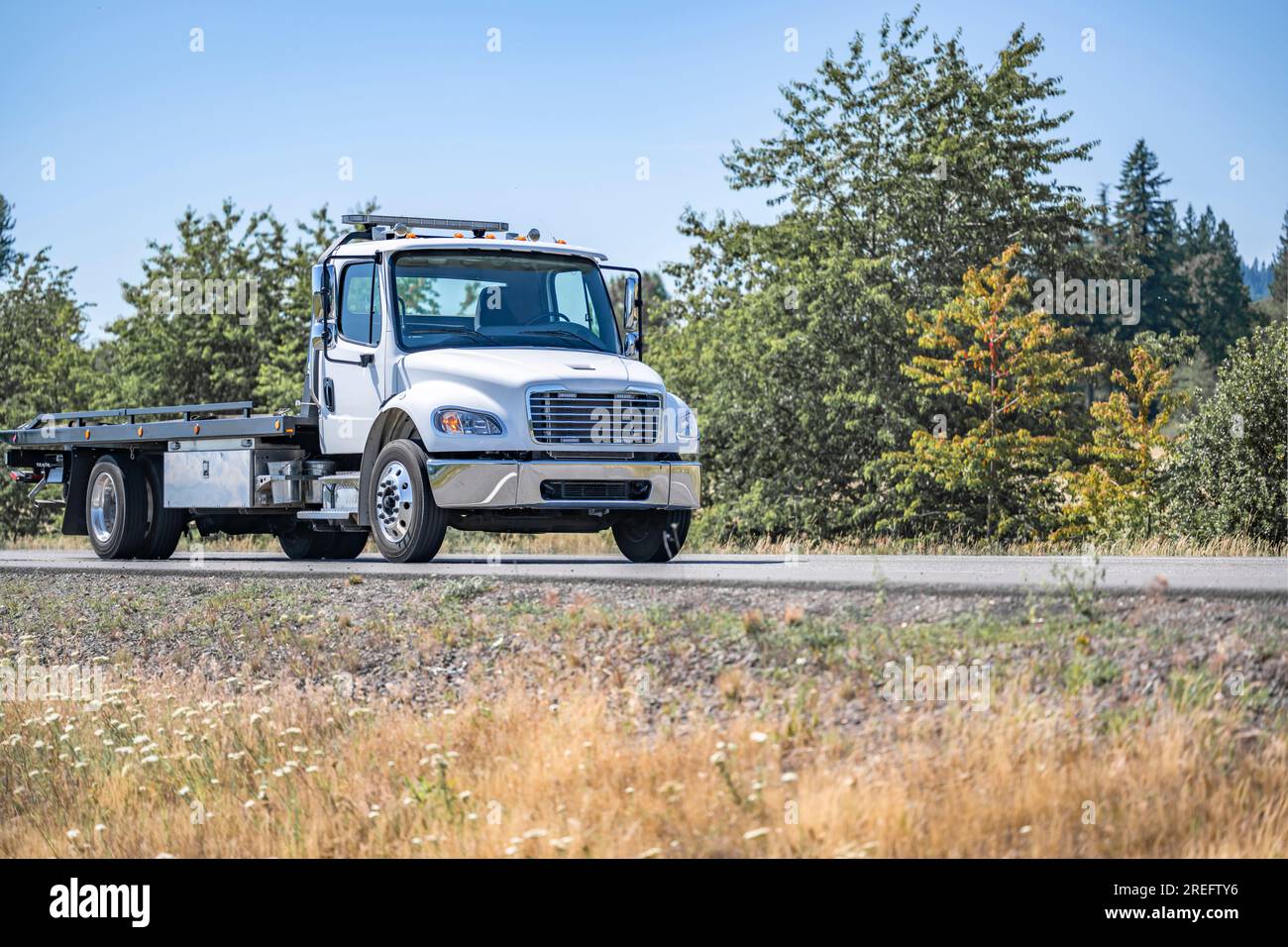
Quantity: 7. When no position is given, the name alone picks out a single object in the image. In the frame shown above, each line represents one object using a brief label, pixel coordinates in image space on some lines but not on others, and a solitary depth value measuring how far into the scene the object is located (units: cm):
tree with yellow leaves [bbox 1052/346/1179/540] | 2931
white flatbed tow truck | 1338
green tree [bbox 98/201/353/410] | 4347
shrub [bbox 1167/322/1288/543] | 2619
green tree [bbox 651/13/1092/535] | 3231
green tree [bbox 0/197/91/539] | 4378
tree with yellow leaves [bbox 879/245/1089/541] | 2966
